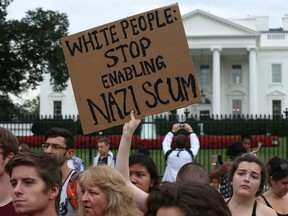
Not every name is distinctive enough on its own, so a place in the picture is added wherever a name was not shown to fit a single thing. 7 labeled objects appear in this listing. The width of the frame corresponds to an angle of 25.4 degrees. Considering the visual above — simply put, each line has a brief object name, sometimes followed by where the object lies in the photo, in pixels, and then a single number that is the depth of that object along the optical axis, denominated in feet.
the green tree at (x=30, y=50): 120.16
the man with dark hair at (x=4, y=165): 12.54
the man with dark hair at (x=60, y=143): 17.25
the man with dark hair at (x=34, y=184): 10.71
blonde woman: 11.62
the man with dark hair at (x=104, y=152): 33.40
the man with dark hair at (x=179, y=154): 29.78
